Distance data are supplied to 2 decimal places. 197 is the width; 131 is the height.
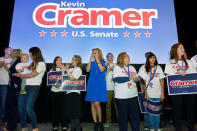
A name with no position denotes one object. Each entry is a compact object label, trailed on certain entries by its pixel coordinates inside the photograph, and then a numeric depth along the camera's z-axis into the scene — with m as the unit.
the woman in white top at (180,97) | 2.57
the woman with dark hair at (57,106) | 3.46
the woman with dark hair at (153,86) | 2.89
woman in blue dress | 3.15
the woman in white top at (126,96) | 2.74
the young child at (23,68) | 3.06
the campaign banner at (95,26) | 4.59
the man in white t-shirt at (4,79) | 3.89
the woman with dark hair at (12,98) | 3.23
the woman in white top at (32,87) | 2.93
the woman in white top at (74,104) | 2.89
